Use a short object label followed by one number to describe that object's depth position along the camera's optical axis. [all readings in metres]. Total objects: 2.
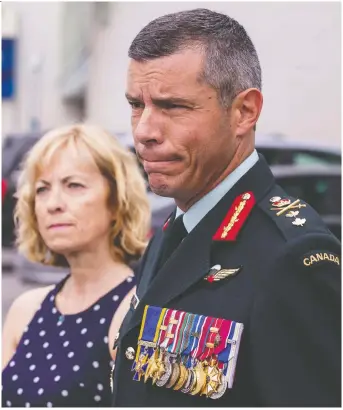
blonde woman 2.58
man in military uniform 1.57
